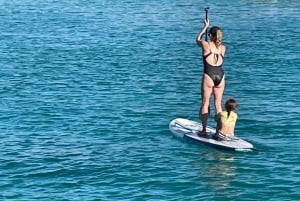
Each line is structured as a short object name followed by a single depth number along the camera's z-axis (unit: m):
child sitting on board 24.14
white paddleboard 24.20
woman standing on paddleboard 23.98
